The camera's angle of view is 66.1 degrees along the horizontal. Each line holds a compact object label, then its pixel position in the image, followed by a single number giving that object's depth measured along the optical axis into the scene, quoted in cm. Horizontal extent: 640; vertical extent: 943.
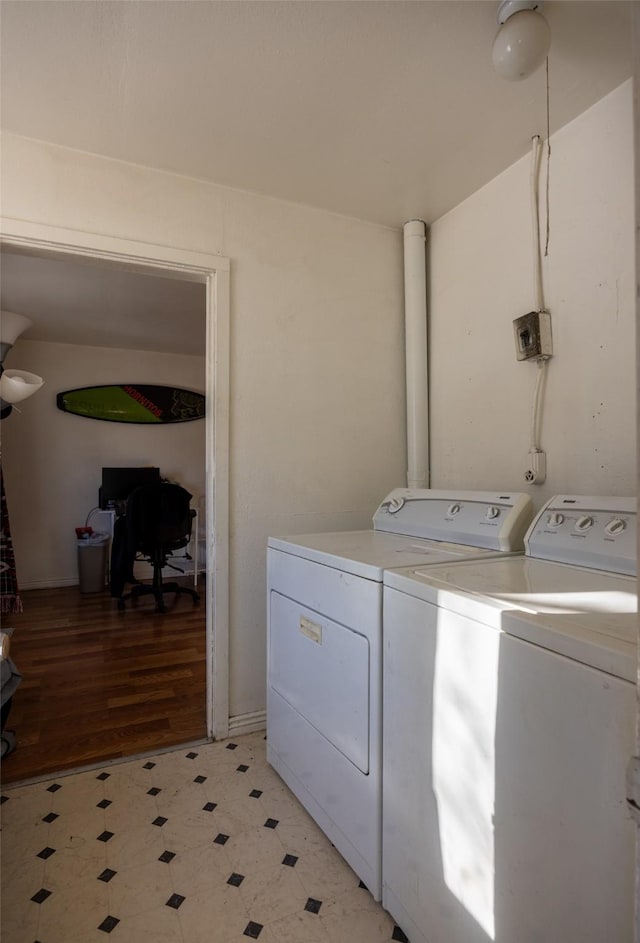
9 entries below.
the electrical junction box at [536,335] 178
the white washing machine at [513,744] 71
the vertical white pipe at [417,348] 238
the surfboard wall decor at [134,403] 486
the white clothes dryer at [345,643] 127
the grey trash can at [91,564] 455
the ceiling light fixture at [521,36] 124
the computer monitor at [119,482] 479
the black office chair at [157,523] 390
